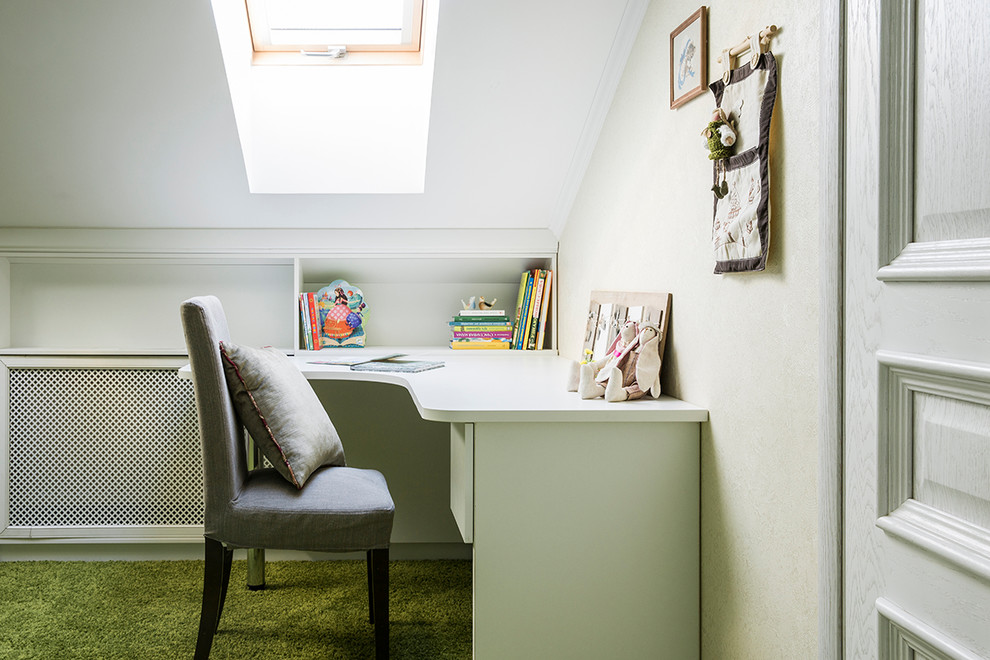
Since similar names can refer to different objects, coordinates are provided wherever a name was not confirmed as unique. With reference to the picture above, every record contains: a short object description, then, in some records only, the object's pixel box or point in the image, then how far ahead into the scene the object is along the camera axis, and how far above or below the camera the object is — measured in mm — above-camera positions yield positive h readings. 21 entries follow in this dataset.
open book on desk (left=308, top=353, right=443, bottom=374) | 2304 -116
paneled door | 843 -3
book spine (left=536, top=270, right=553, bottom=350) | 2887 +27
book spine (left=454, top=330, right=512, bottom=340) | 2900 -31
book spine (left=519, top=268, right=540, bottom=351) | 2893 +4
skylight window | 2531 +990
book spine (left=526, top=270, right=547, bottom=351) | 2885 +44
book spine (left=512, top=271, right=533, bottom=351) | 2883 +25
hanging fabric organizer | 1312 +283
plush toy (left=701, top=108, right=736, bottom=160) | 1416 +352
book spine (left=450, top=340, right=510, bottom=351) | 2891 -69
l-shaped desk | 1552 -405
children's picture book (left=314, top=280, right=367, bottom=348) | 2867 +40
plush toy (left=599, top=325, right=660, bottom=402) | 1687 -100
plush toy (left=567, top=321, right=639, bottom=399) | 1750 -97
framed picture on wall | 1574 +565
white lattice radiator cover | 2727 -436
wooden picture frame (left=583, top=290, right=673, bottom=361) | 1795 +38
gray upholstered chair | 1744 -418
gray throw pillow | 1812 -200
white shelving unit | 2730 +72
